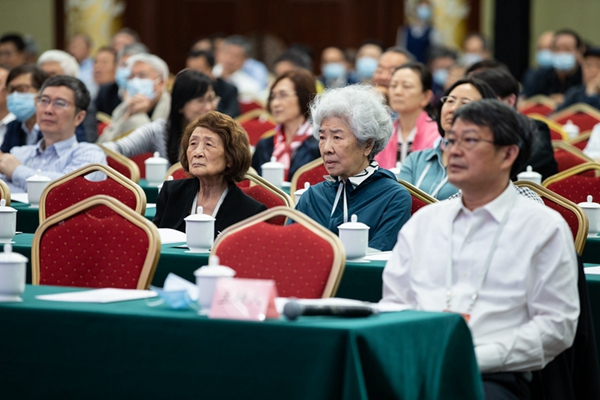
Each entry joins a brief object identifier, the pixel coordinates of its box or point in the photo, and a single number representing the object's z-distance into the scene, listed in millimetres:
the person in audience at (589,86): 17100
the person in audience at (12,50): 20381
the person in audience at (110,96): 16859
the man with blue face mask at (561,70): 20595
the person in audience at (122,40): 22631
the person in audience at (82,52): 22741
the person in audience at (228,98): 16270
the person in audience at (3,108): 11784
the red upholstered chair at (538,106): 17033
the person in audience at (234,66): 21519
